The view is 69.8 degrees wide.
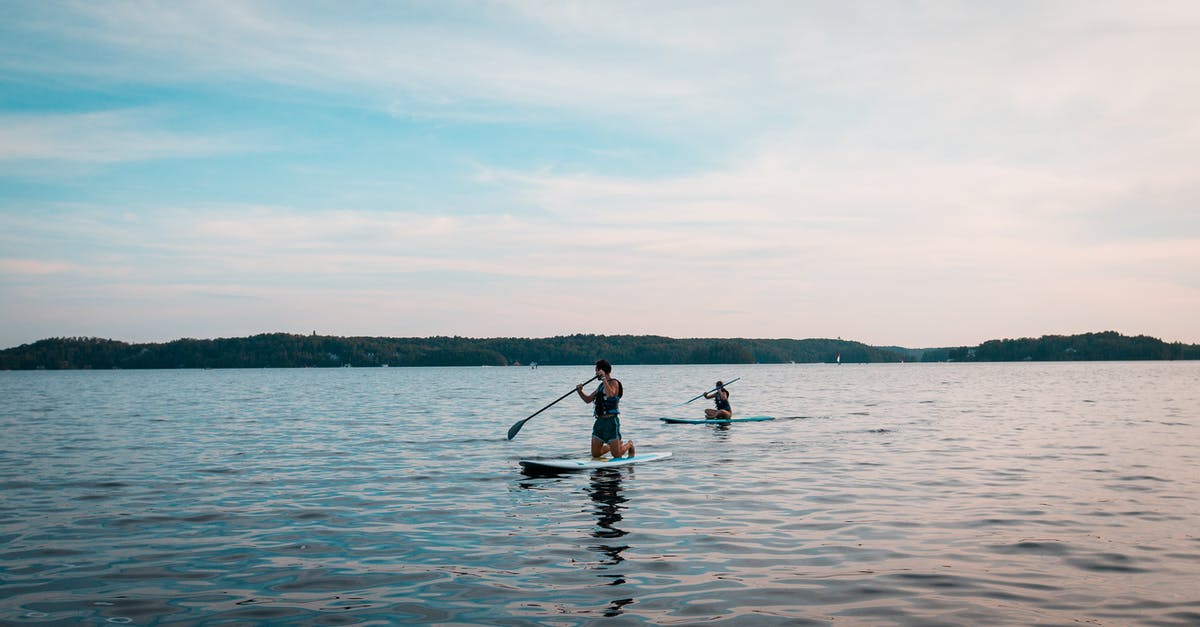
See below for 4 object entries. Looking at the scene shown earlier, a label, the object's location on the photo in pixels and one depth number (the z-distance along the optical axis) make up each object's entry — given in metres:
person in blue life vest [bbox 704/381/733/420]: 32.03
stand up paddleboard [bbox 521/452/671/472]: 18.45
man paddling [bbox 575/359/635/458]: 19.47
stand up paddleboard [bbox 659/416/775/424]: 32.16
